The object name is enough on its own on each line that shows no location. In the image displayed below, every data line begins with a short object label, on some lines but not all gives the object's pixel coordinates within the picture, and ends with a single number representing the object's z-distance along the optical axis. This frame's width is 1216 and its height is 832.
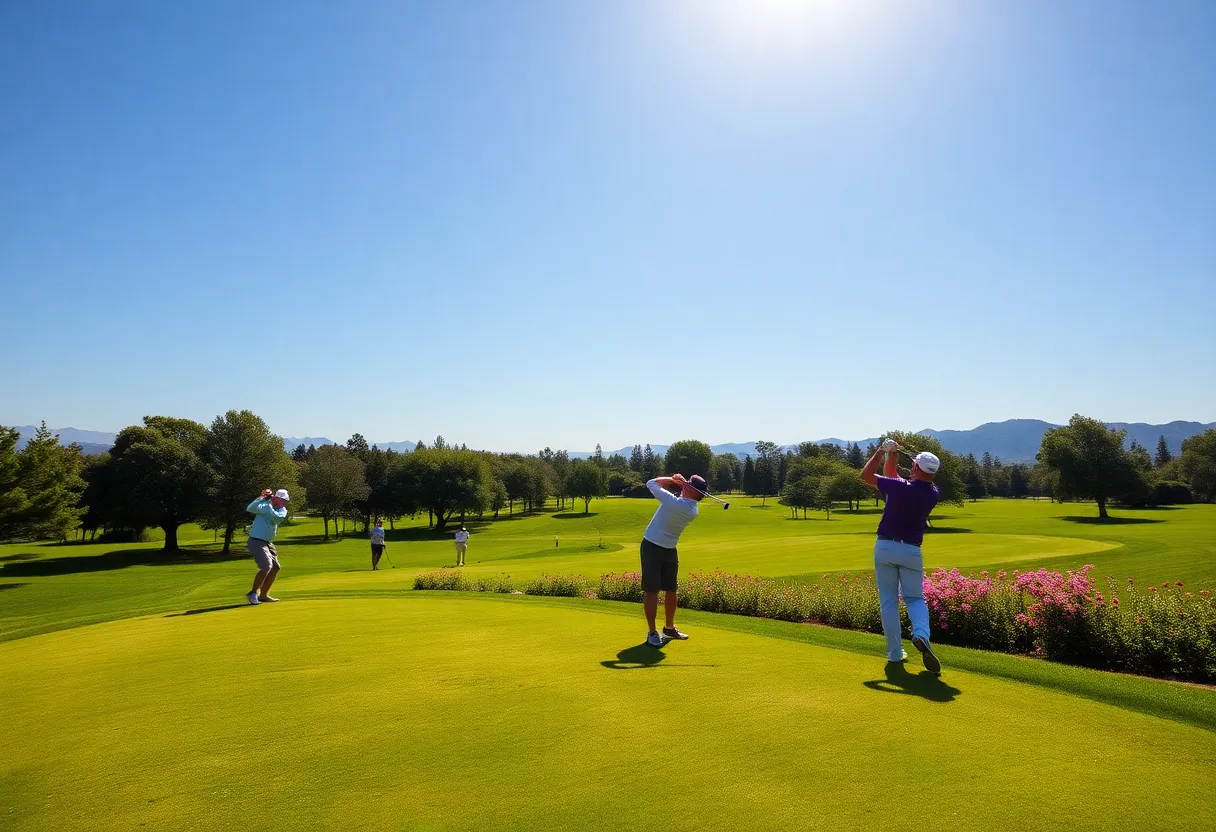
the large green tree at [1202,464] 99.81
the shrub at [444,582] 20.22
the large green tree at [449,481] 79.44
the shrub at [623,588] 16.88
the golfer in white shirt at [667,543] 9.40
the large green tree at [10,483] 30.64
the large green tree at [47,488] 32.22
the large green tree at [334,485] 68.94
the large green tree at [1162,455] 174.14
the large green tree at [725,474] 182.25
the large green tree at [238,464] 50.62
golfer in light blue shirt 14.41
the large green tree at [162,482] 48.38
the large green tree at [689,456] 148.38
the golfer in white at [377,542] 33.12
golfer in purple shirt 8.03
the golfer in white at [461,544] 35.28
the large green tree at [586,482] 107.81
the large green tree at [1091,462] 74.25
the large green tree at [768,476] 161.62
